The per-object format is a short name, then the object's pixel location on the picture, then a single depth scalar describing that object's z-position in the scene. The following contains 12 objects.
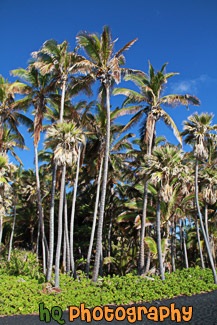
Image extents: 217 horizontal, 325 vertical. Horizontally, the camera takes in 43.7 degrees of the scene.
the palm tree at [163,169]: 15.38
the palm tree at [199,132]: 17.94
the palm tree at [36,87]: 18.58
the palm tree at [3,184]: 17.02
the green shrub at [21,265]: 16.84
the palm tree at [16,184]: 27.06
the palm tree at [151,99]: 19.07
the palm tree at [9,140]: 23.48
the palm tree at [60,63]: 17.17
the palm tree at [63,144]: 15.25
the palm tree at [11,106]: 18.91
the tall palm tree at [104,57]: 16.08
